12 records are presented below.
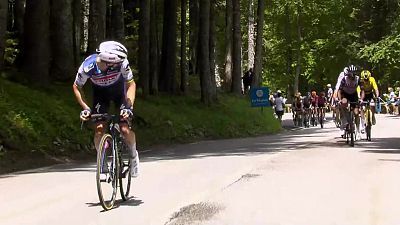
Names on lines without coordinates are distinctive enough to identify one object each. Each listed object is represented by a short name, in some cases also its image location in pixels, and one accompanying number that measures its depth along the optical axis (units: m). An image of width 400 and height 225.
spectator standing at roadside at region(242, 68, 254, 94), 35.16
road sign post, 29.86
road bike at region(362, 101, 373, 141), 16.91
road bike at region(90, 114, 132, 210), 7.44
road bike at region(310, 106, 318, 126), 34.45
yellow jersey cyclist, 16.80
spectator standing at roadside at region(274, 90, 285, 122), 34.62
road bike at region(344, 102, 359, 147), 15.83
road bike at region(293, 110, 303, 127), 34.69
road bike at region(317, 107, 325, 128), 32.69
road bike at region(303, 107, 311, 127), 34.18
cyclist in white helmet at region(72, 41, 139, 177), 7.46
